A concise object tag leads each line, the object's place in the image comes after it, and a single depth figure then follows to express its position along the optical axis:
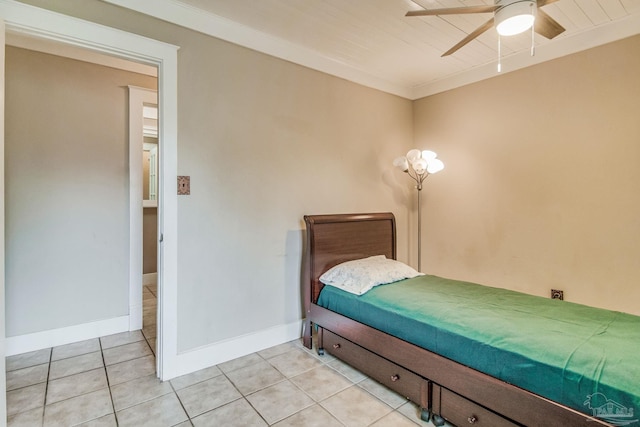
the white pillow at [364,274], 2.44
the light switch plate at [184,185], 2.28
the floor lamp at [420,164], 3.23
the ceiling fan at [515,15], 1.56
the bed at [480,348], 1.31
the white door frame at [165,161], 2.05
